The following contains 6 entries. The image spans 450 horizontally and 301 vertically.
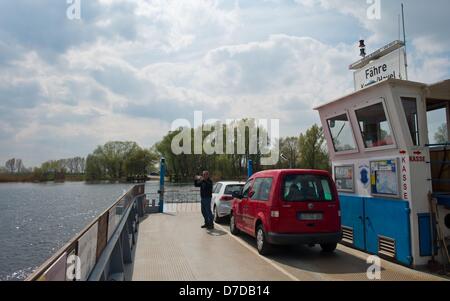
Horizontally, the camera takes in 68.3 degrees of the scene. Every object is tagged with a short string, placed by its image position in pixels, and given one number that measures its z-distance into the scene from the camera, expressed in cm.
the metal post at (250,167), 1632
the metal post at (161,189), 1581
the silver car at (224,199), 1152
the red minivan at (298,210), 661
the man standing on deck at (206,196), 1060
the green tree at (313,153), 3925
